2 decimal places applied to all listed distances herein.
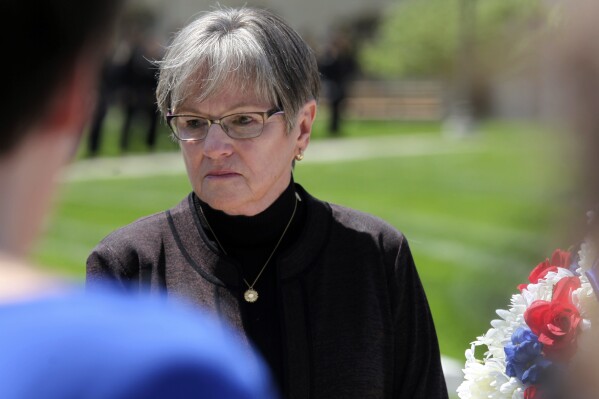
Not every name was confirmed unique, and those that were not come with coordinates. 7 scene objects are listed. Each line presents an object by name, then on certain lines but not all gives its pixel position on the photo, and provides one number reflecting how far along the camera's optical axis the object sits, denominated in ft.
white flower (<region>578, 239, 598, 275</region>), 7.16
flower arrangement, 14.47
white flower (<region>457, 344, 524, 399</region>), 16.76
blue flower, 15.38
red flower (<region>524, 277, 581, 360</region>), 14.40
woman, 17.03
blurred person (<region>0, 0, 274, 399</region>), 5.68
